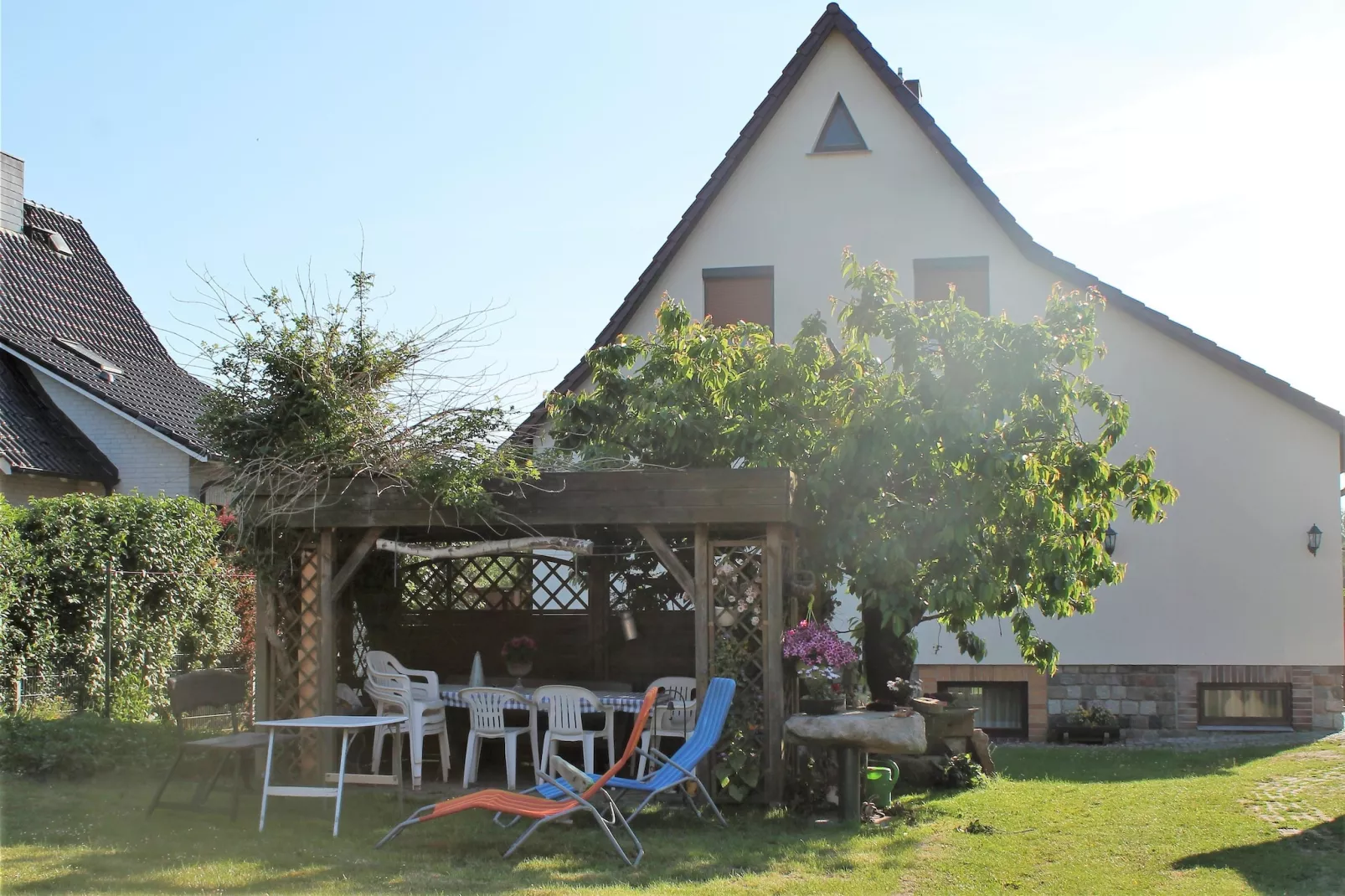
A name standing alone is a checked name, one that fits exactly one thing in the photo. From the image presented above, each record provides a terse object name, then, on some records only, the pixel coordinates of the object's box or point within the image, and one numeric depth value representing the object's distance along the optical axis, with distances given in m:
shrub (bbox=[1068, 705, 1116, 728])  13.34
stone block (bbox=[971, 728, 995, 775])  9.96
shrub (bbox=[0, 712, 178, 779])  8.50
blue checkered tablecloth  8.57
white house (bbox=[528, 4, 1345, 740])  13.21
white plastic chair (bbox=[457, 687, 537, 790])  8.71
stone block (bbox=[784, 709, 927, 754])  7.57
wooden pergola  7.91
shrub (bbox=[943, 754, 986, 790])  9.44
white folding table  7.08
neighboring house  17.33
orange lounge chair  6.32
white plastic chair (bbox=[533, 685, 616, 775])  8.37
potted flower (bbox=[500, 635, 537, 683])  10.16
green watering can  8.26
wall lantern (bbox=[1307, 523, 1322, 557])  13.01
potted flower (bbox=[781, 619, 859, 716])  8.02
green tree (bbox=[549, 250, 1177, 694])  8.49
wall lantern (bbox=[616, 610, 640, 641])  10.65
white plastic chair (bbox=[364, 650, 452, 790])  8.53
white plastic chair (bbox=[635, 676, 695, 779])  8.72
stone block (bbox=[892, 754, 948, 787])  9.36
